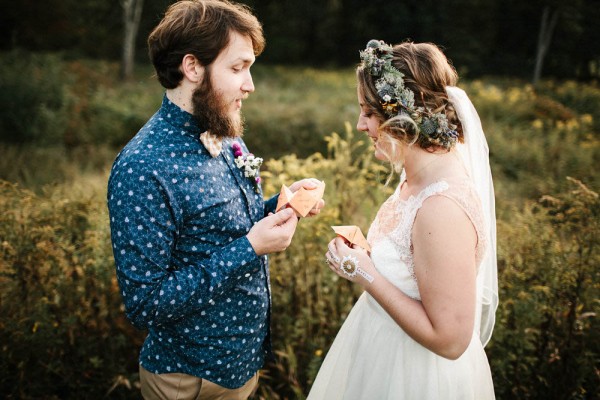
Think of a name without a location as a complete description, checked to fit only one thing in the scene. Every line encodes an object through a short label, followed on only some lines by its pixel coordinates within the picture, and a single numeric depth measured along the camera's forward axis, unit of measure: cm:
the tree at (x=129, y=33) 1759
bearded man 183
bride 176
